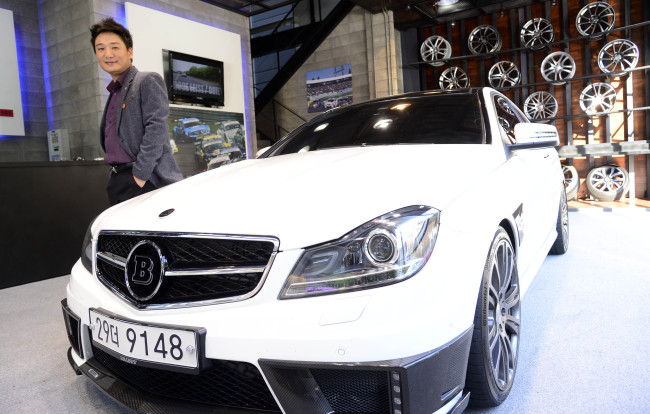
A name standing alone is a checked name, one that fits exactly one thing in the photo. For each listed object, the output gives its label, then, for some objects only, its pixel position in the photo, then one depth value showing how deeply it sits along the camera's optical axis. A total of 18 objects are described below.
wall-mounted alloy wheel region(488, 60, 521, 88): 7.34
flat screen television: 5.59
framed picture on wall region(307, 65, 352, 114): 8.31
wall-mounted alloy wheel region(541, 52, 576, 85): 6.84
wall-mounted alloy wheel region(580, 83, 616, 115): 6.65
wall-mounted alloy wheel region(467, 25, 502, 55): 7.43
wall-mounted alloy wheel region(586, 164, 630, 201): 6.61
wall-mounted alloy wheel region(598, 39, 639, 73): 6.42
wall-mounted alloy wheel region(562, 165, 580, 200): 6.68
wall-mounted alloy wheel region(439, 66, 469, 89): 7.73
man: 2.02
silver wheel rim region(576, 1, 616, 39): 6.53
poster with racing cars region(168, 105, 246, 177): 5.67
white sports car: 0.90
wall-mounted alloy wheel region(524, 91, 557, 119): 7.12
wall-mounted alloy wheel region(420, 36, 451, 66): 7.72
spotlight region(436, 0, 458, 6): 7.11
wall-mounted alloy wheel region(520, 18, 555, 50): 6.96
